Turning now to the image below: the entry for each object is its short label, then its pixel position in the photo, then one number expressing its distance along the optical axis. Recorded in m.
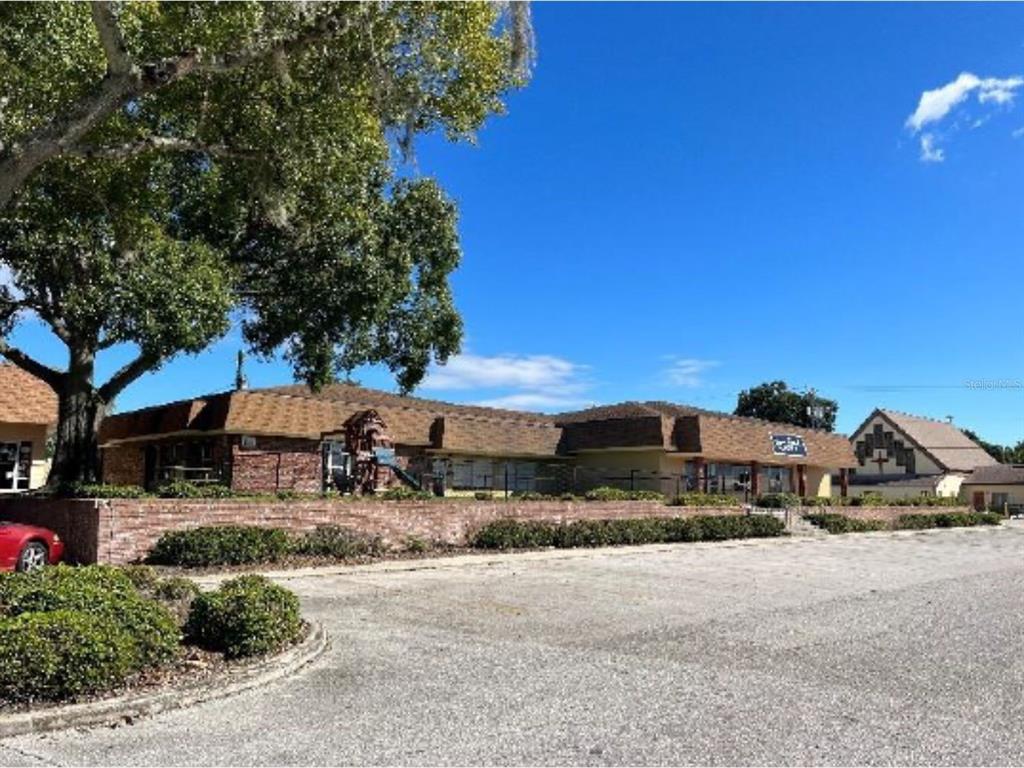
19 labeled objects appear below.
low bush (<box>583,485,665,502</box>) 27.52
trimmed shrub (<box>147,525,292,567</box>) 16.23
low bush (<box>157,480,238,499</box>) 18.08
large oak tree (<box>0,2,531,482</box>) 9.19
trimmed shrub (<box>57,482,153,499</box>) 17.38
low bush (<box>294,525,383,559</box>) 18.11
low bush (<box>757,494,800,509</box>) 36.25
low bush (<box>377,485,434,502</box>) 21.75
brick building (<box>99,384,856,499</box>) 29.03
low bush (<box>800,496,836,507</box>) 37.56
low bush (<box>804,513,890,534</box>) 33.59
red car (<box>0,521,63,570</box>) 14.99
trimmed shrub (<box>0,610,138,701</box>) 6.31
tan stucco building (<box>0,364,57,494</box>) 27.42
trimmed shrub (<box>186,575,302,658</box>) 8.06
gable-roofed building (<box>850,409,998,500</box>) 62.38
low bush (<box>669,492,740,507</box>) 30.23
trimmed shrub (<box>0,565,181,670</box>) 7.33
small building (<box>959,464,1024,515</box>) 62.66
